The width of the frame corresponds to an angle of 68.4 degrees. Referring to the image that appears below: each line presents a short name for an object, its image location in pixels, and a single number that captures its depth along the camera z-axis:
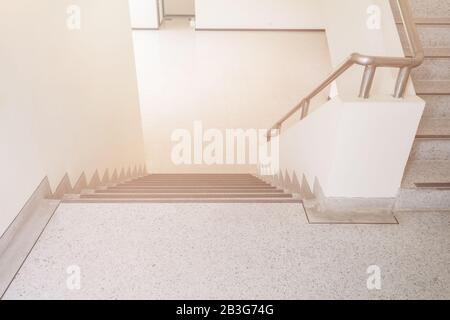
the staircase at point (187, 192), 2.20
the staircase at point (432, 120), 2.08
